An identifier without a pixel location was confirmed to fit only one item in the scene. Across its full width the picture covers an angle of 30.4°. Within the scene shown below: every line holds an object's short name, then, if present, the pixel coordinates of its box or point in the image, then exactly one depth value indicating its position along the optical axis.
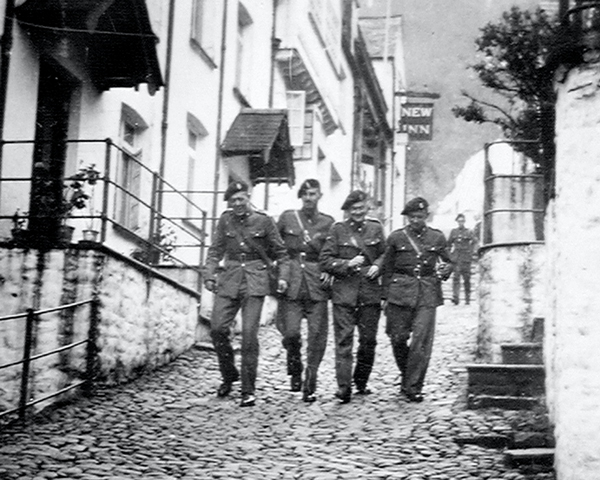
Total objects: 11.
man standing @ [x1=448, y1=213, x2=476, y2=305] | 22.55
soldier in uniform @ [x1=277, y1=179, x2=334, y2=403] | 10.73
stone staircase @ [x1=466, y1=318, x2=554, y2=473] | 9.91
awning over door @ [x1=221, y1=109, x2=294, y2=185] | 19.42
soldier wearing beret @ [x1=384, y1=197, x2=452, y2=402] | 10.68
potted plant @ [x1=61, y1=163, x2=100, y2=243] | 10.75
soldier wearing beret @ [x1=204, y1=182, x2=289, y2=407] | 10.59
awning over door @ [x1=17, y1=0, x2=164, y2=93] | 12.02
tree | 16.91
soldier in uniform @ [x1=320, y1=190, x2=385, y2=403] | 10.57
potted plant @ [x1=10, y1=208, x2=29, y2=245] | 10.69
